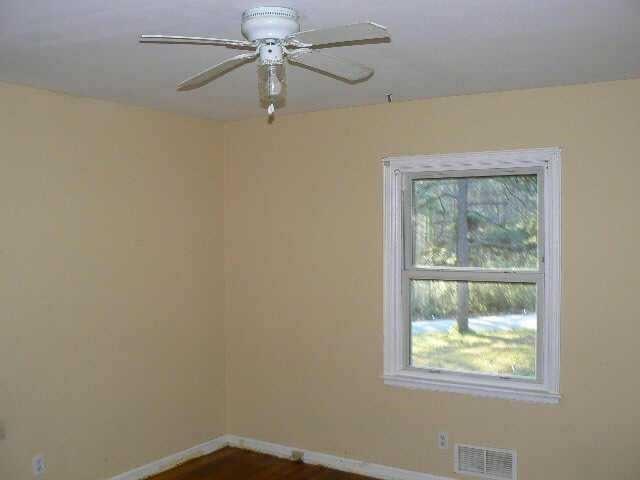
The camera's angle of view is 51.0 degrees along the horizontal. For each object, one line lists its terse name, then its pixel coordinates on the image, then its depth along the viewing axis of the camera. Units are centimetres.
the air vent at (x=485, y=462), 407
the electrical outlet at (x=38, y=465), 385
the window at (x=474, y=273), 399
